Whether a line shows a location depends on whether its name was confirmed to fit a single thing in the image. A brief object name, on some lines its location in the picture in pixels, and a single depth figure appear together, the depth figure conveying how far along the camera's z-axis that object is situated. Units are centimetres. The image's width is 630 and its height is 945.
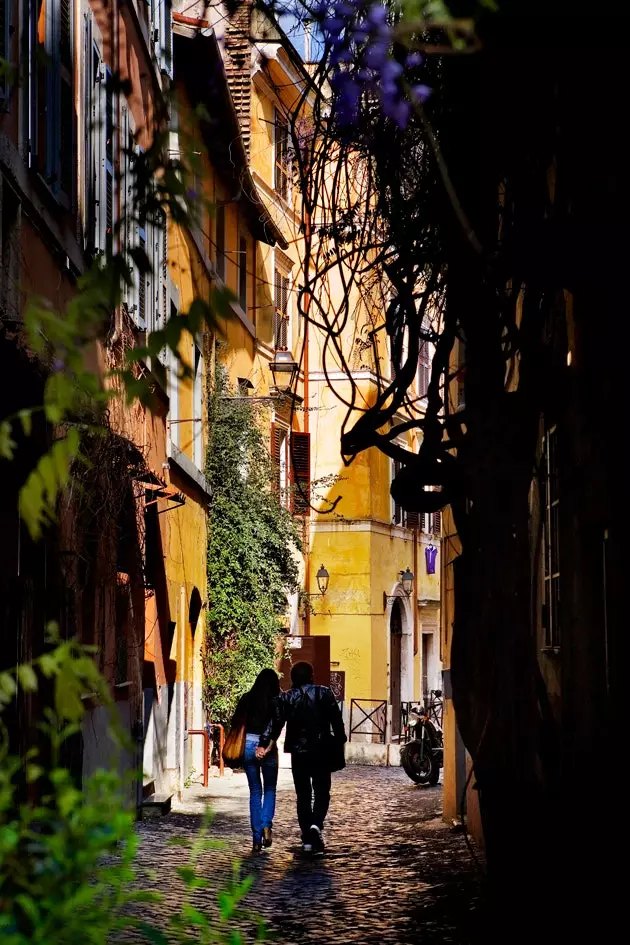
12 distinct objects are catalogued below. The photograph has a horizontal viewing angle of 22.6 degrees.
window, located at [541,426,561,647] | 1015
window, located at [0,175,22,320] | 942
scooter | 2284
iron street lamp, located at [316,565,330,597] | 3469
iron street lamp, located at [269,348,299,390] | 2442
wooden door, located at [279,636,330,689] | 2820
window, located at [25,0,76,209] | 1020
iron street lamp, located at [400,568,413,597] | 3557
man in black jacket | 1360
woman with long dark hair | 1377
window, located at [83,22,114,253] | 1225
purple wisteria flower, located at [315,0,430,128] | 520
